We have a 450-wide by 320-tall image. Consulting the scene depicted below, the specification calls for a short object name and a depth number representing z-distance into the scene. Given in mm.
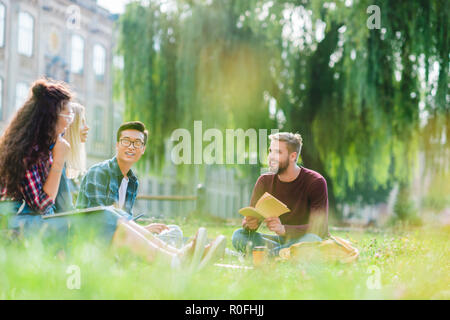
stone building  17234
